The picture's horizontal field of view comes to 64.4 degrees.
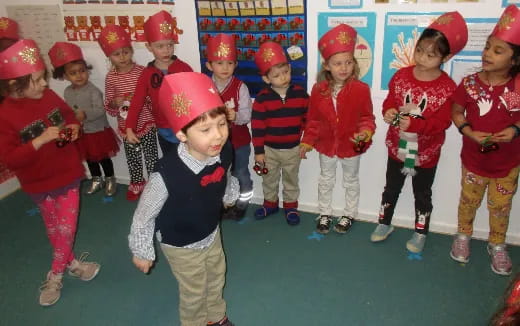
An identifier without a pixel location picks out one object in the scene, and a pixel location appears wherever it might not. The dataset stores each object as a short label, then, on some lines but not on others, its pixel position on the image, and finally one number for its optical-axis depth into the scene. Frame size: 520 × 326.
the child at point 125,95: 3.42
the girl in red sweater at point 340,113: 2.76
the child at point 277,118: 2.96
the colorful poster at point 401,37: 2.77
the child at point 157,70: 3.19
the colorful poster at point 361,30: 2.90
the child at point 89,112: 3.56
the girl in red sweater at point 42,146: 2.30
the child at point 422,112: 2.45
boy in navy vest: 1.85
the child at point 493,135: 2.31
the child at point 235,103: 3.04
